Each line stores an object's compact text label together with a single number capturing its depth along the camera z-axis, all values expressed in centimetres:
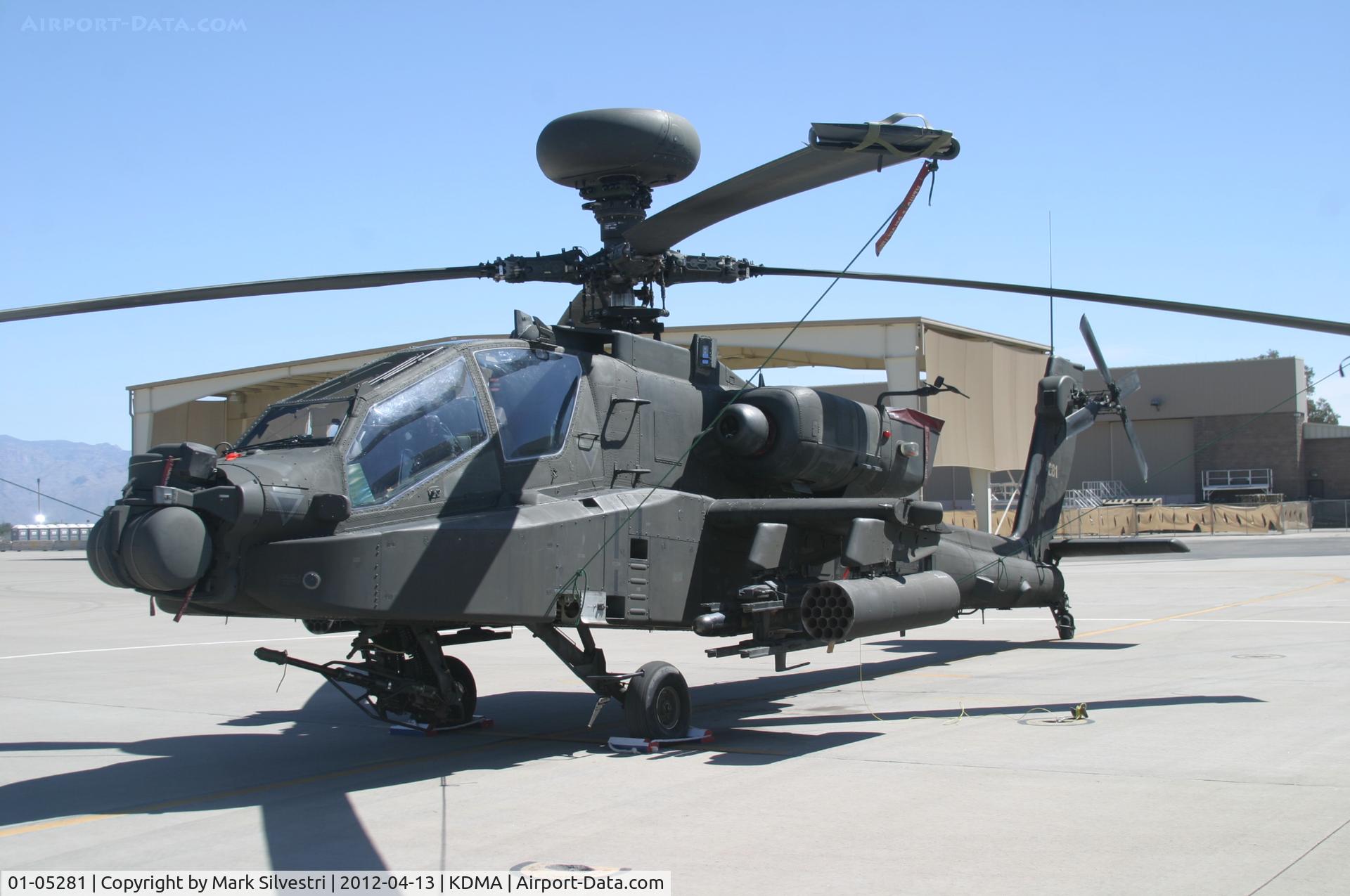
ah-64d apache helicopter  694
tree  11069
